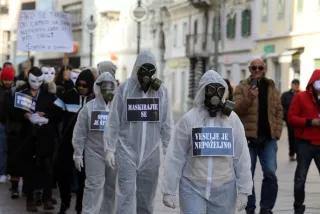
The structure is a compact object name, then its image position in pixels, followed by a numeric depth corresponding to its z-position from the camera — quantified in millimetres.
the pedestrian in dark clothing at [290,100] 20370
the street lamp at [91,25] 47709
